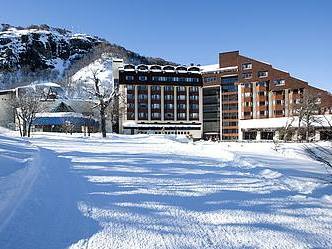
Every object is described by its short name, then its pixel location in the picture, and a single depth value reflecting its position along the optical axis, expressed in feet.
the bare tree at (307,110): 152.27
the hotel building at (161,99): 345.10
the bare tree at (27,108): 173.78
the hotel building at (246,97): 282.97
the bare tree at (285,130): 132.09
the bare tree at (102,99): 153.28
